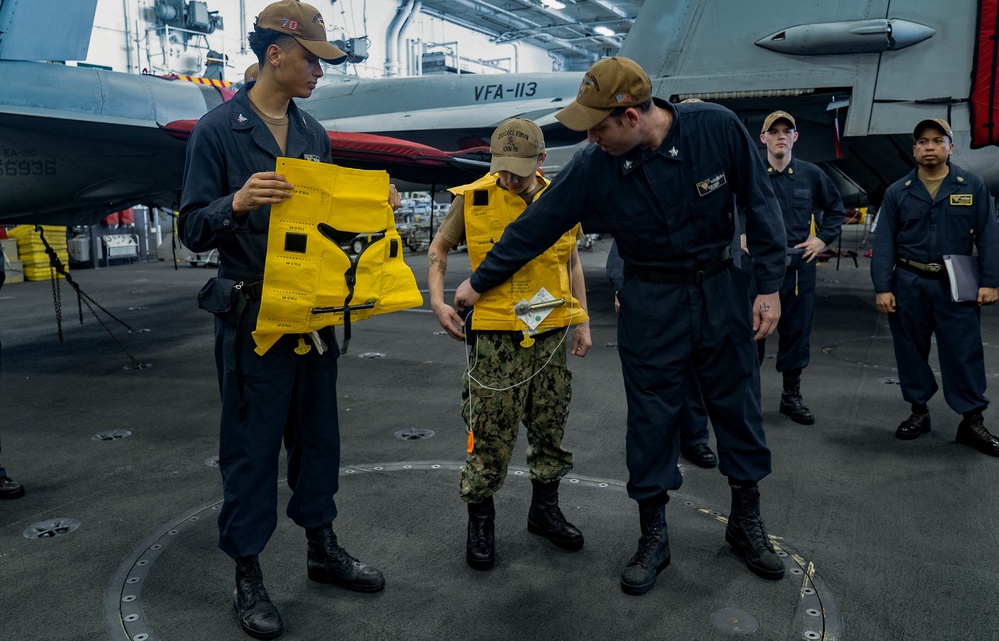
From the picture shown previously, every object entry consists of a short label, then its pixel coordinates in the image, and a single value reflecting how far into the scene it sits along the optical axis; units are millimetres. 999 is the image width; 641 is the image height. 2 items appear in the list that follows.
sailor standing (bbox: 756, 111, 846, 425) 4504
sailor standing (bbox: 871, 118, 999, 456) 3979
